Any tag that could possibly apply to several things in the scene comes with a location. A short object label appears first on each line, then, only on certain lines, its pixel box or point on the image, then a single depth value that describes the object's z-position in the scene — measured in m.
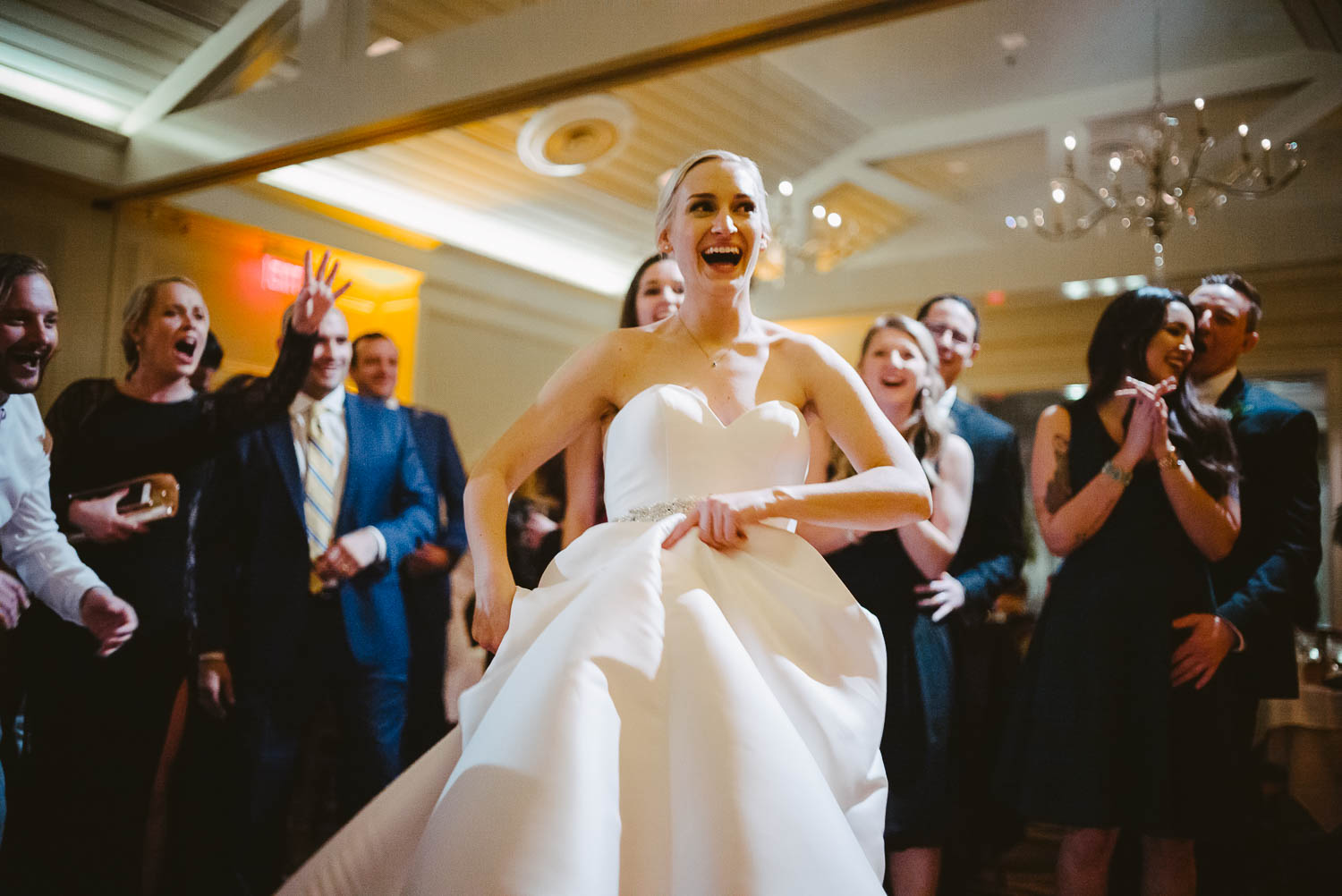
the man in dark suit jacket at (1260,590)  2.62
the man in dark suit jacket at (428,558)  3.85
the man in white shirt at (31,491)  3.09
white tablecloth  2.54
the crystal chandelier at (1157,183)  3.08
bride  1.48
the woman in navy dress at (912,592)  2.70
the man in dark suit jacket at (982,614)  3.05
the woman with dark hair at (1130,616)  2.61
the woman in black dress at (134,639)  3.16
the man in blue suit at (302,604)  3.53
